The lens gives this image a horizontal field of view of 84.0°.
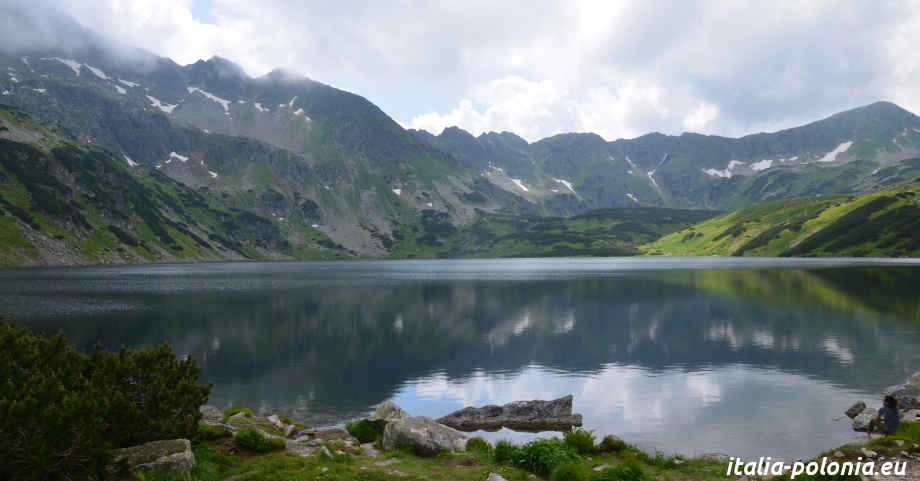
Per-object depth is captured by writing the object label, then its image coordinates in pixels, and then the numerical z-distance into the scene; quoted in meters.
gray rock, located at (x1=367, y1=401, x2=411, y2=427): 28.72
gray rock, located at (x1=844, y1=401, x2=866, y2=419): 34.00
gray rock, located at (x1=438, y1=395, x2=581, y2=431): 34.78
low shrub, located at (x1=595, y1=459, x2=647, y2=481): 18.08
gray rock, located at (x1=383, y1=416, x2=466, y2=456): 23.08
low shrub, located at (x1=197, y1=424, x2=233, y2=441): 21.53
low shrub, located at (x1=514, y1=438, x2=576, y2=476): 19.94
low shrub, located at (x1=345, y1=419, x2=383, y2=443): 27.52
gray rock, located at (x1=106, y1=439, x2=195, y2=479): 15.89
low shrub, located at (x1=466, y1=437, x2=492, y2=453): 23.98
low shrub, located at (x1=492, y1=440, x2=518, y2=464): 21.30
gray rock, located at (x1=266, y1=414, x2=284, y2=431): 27.76
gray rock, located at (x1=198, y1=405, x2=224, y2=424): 27.12
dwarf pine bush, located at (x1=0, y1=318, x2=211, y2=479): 13.98
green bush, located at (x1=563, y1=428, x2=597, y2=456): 24.17
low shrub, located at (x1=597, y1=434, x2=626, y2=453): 25.00
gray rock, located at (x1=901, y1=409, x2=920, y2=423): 29.49
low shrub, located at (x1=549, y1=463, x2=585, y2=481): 18.05
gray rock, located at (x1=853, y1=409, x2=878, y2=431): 31.08
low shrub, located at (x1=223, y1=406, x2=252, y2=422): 29.70
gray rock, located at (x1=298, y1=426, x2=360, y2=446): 26.19
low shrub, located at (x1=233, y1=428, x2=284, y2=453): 21.62
